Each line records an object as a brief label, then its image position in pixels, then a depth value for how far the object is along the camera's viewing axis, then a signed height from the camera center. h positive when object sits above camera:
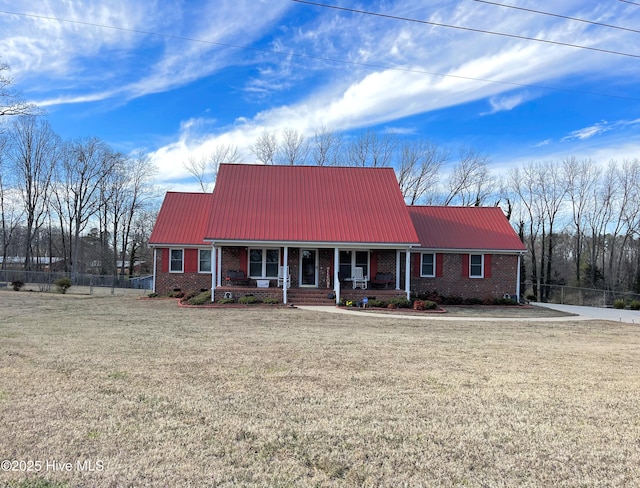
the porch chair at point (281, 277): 20.22 -0.82
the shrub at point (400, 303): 18.33 -1.80
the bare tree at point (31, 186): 43.06 +7.28
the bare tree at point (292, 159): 39.78 +9.27
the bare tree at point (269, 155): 40.09 +9.66
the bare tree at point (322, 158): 39.84 +9.35
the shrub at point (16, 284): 24.73 -1.51
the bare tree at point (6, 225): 43.11 +3.56
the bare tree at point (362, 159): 39.19 +9.17
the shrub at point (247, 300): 18.31 -1.72
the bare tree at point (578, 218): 41.10 +4.28
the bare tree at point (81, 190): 44.47 +7.10
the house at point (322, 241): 19.64 +0.91
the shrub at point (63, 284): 24.39 -1.46
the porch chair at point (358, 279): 20.47 -0.89
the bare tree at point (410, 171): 38.97 +7.91
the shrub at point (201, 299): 18.33 -1.73
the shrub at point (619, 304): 23.19 -2.25
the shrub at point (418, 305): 17.80 -1.83
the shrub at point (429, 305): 17.84 -1.84
